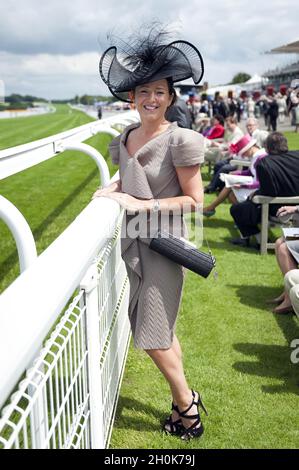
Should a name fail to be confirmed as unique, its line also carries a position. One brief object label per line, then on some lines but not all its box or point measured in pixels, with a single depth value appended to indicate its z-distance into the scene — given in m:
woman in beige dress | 2.33
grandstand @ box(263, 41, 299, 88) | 31.46
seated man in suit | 5.62
